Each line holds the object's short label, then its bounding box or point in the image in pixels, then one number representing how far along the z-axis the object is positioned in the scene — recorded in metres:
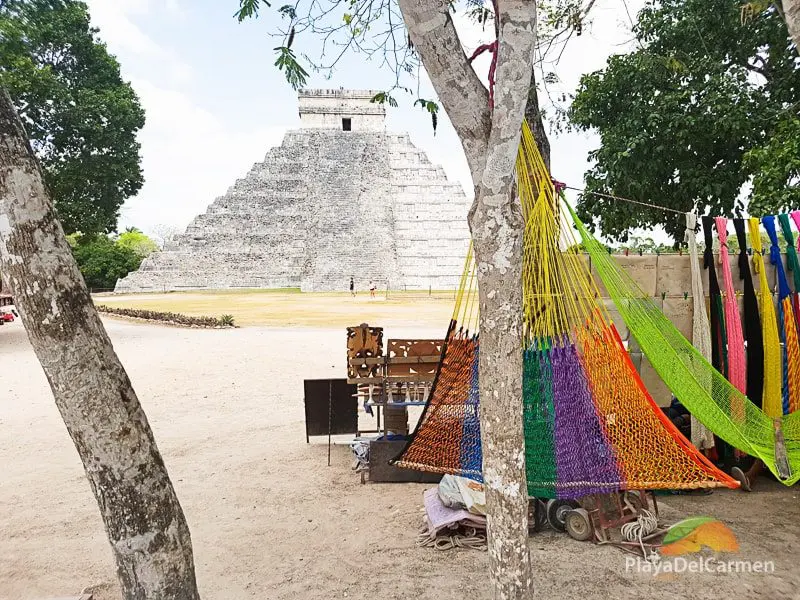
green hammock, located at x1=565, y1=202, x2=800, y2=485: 2.45
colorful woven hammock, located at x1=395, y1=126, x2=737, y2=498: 2.18
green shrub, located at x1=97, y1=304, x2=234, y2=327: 11.18
